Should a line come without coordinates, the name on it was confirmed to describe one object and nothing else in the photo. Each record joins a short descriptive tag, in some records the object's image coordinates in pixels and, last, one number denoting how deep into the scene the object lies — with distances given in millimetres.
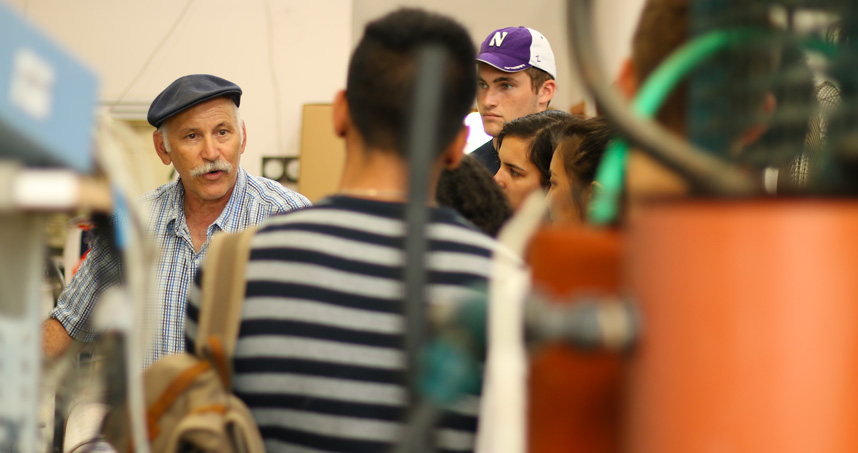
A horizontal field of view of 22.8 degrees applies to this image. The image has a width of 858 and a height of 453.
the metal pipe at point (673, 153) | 1150
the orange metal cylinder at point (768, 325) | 1018
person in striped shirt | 2810
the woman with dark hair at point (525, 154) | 5091
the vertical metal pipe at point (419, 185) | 1217
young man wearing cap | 5567
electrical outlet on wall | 7565
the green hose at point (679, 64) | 1346
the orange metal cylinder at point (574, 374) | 1295
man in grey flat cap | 5073
